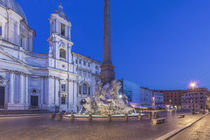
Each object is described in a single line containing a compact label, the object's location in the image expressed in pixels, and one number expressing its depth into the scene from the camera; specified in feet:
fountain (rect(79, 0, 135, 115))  60.13
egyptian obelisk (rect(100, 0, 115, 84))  67.46
